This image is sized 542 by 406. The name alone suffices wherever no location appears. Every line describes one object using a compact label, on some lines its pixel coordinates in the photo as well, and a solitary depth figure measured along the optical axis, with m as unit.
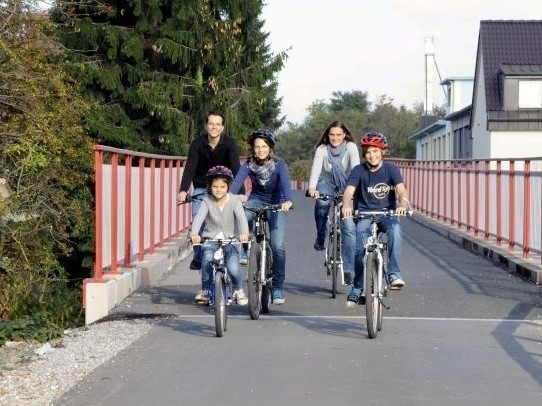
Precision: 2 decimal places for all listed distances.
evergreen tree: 38.22
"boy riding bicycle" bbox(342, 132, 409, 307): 10.21
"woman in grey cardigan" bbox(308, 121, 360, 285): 13.33
